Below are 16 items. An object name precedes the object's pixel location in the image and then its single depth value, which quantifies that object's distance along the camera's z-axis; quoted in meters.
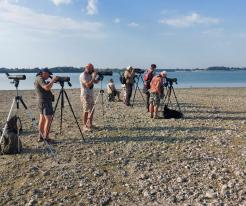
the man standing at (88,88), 6.16
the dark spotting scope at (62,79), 5.22
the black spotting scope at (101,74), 6.35
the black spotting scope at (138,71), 9.47
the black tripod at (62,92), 5.38
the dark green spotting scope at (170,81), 8.30
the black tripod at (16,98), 4.86
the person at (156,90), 7.45
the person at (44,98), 5.32
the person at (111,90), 11.71
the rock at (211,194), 3.44
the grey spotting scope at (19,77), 5.02
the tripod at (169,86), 8.46
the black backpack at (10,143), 5.01
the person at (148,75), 8.15
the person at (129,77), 9.37
